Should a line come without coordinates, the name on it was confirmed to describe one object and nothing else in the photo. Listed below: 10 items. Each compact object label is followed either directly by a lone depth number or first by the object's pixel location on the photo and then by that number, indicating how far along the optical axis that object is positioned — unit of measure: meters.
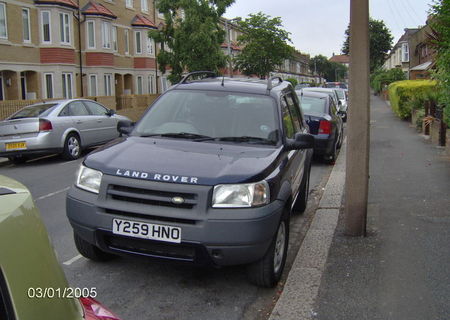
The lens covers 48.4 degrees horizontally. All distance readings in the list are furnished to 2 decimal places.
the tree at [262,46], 50.16
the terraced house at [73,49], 24.27
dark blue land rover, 3.83
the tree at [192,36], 27.50
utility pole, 5.38
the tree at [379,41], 88.81
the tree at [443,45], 8.76
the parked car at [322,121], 11.27
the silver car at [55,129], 11.73
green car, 1.45
